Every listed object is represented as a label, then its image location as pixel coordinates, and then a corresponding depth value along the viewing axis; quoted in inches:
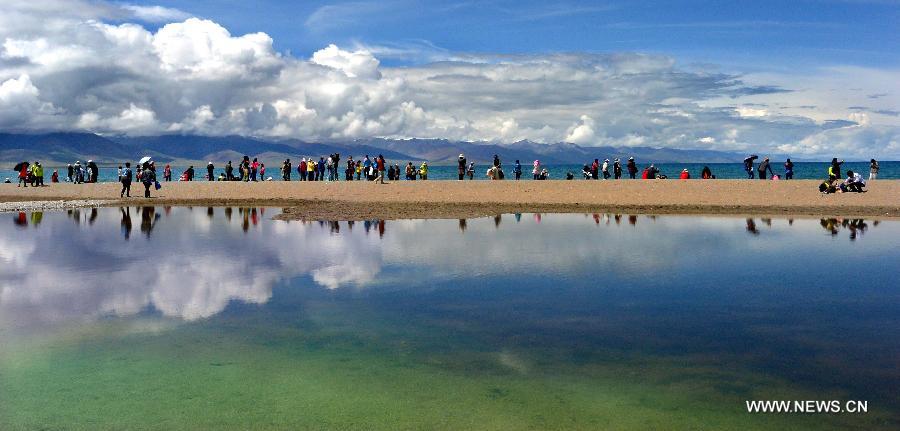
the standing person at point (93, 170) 2689.2
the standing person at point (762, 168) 2156.3
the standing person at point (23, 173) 2440.9
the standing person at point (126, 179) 1916.0
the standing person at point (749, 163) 2240.4
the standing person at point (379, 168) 2331.4
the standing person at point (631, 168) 2463.1
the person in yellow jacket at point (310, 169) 2584.4
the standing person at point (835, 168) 1768.0
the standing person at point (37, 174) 2381.9
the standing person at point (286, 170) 2650.1
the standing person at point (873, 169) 1993.8
